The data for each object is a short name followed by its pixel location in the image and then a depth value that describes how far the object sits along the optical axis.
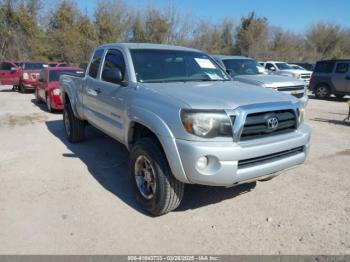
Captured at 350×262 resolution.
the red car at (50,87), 10.29
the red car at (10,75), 17.89
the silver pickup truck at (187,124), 3.13
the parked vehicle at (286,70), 19.78
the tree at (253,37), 42.47
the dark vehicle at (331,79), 14.66
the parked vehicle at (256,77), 8.45
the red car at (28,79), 16.45
